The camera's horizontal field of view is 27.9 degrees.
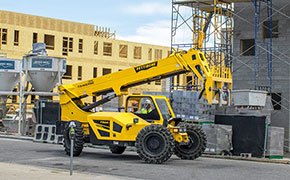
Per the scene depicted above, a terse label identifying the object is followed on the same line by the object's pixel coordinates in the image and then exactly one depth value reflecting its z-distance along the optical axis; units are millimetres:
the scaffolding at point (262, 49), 26672
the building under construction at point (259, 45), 26547
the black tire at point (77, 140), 19859
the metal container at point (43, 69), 33500
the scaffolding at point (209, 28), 30484
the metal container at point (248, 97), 23125
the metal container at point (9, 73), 37625
